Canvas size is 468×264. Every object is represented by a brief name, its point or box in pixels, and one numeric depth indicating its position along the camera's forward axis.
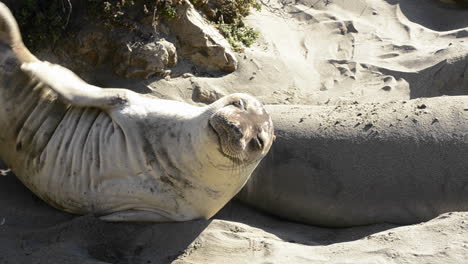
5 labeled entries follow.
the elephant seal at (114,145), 7.65
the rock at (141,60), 11.04
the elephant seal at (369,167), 8.48
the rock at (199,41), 11.60
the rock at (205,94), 11.16
